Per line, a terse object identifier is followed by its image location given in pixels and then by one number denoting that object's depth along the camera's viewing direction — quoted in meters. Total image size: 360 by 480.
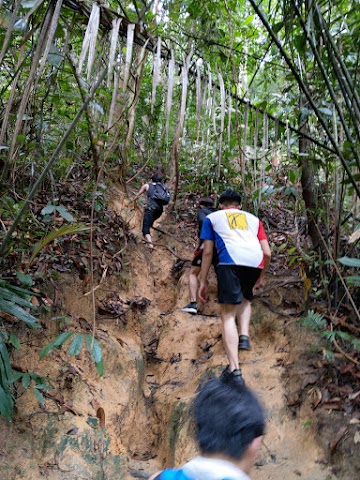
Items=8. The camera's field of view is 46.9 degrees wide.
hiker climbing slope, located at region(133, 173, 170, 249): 7.32
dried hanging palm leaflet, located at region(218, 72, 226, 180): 4.16
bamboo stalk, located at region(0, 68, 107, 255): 2.31
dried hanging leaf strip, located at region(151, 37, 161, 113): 3.57
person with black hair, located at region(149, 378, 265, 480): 1.26
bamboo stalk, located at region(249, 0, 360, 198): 2.79
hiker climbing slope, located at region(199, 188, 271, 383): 3.72
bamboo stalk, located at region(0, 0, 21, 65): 2.27
